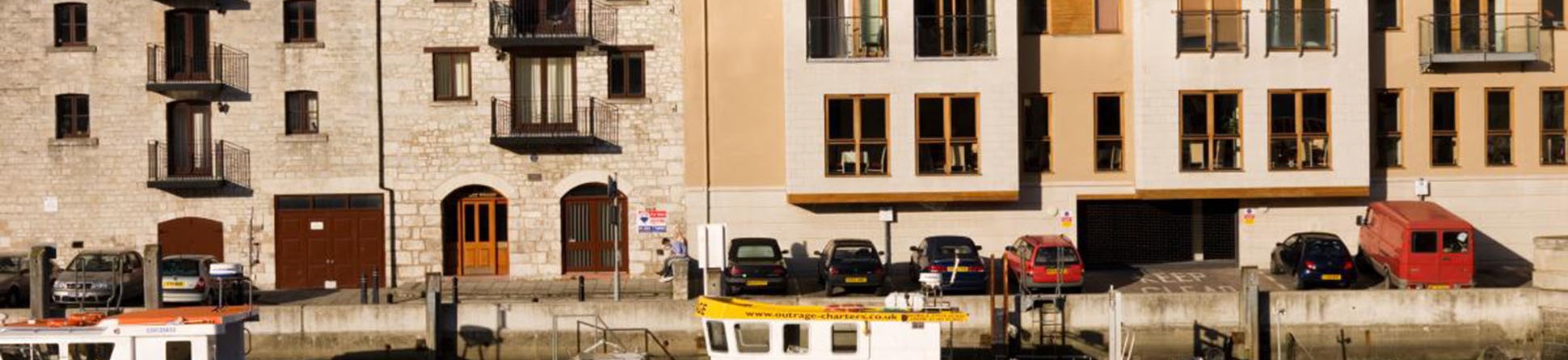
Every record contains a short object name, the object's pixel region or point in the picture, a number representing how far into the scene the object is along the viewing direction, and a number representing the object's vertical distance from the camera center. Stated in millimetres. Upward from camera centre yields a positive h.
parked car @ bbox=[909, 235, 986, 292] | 37281 -1644
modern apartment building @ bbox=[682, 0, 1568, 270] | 41250 +1643
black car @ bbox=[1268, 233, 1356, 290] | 37438 -1755
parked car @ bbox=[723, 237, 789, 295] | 37500 -1871
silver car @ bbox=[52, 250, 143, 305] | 37125 -1812
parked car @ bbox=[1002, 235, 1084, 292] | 37094 -1758
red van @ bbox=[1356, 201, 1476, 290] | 37031 -1525
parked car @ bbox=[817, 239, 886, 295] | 37406 -1757
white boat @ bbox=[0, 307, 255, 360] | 31328 -2549
